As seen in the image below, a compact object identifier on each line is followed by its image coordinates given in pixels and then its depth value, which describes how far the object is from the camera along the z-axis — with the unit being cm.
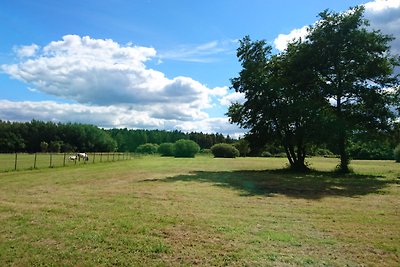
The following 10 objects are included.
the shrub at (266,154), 11006
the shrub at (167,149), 11394
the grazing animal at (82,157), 5385
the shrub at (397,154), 5496
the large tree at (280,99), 3048
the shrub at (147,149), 13975
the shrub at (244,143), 3806
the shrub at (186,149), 10535
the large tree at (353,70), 2866
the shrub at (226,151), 9688
